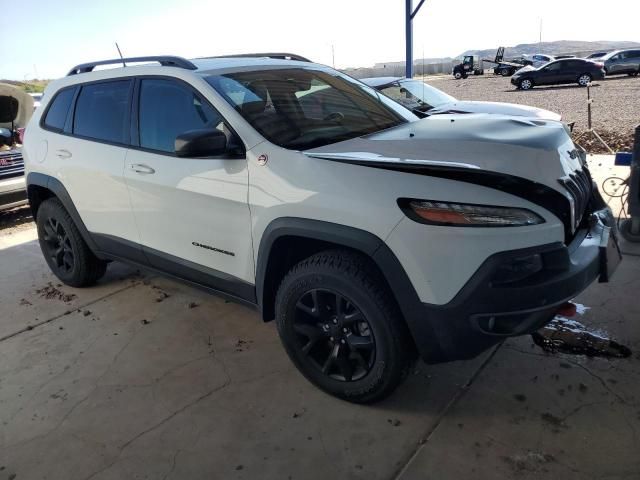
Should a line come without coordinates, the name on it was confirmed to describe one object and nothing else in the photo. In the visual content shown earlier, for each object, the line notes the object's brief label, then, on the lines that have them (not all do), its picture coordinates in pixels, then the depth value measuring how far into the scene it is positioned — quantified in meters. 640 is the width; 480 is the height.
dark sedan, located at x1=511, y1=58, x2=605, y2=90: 23.56
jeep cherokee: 2.15
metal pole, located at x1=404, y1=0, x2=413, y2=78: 10.11
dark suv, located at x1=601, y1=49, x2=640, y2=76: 25.62
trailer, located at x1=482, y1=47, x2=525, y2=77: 35.16
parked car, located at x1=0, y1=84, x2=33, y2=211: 6.33
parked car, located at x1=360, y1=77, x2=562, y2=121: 6.75
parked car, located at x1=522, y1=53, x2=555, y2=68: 34.25
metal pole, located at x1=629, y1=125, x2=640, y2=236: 4.25
